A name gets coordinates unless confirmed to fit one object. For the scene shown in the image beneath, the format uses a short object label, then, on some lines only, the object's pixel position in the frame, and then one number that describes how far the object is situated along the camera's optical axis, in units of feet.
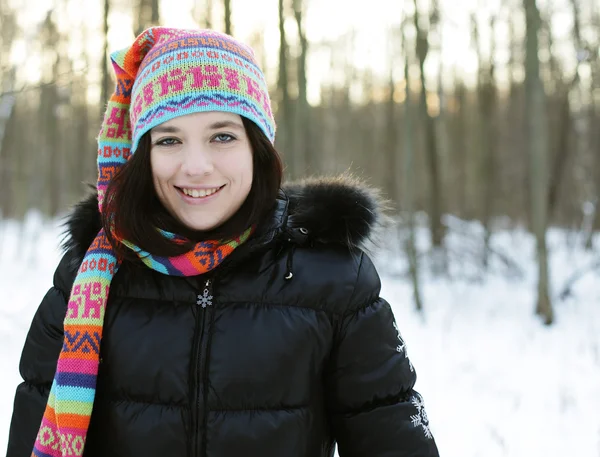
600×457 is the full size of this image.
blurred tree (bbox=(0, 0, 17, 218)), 22.18
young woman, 4.49
